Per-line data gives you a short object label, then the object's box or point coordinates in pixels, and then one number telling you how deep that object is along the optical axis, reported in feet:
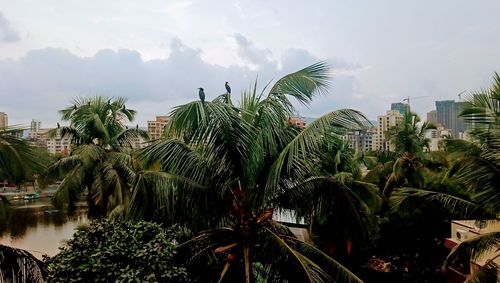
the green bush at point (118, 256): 14.32
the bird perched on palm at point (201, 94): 15.67
